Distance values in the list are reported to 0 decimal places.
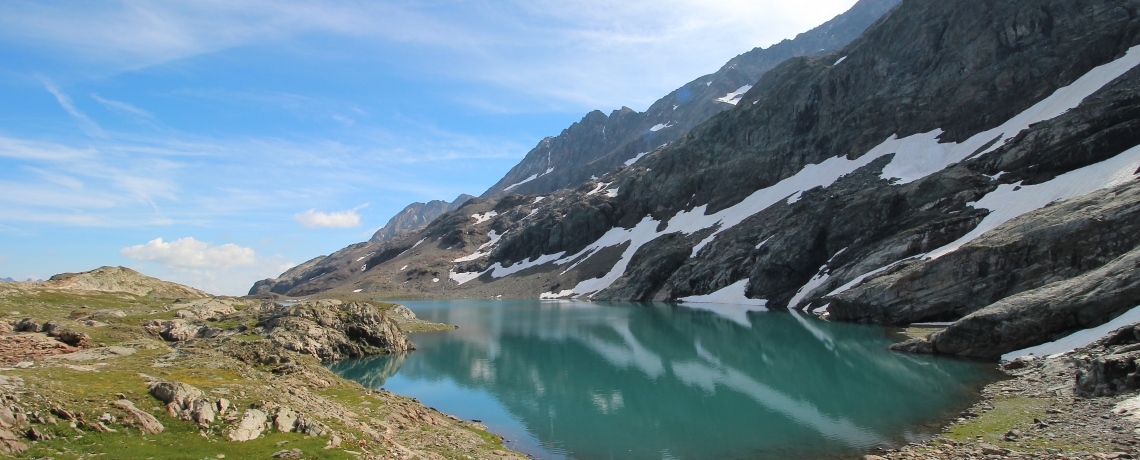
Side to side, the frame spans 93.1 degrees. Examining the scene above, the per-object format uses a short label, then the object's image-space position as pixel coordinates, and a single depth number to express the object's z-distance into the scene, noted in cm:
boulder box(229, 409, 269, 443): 1636
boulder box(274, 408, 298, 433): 1756
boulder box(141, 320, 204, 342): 4416
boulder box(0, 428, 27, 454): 1266
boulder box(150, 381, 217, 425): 1675
